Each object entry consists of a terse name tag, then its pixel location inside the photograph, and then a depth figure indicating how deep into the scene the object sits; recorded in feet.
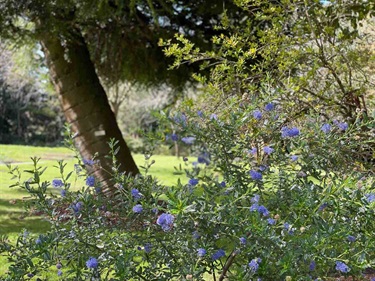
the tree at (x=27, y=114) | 91.09
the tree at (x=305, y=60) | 14.17
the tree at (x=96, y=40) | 20.79
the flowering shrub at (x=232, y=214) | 8.18
